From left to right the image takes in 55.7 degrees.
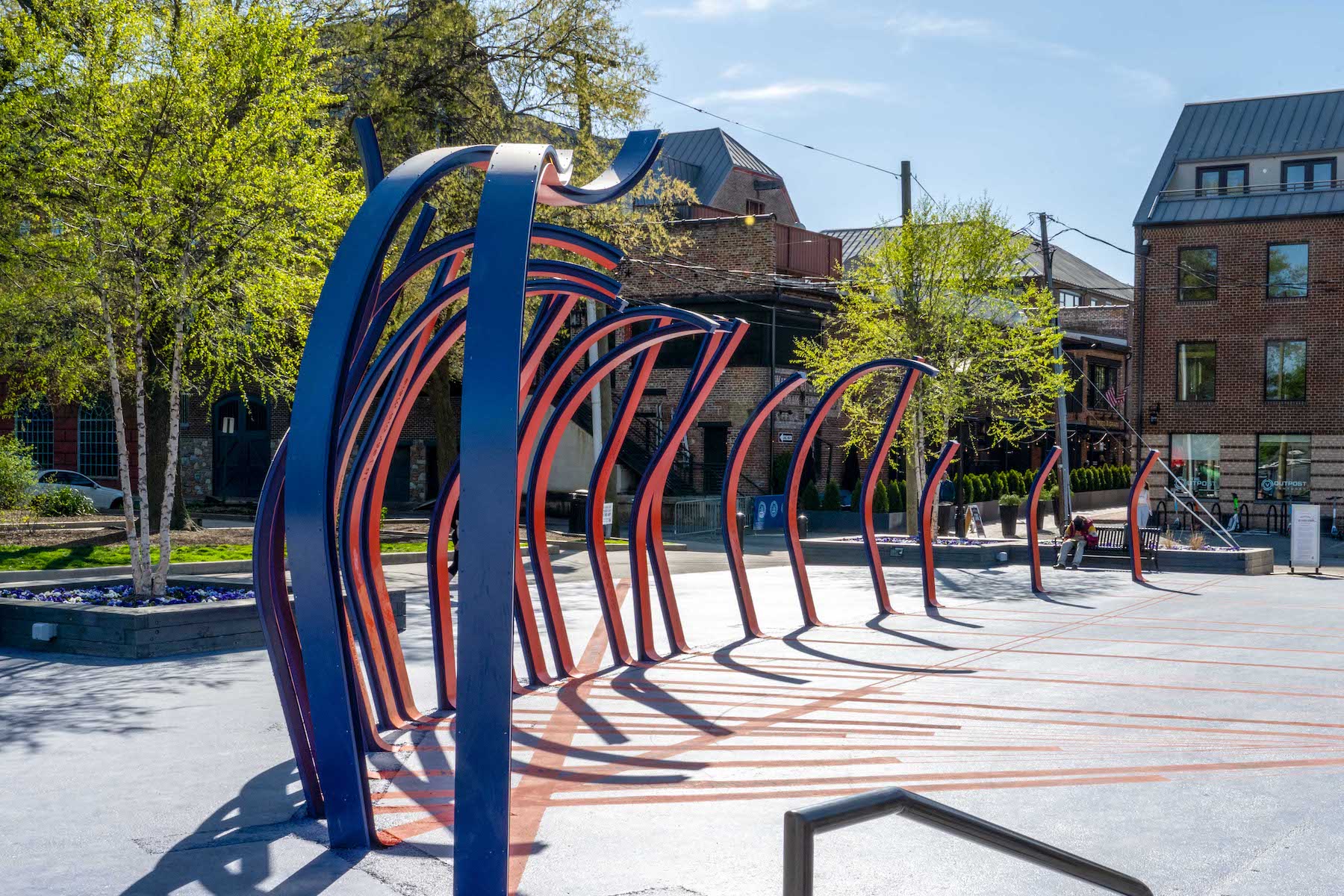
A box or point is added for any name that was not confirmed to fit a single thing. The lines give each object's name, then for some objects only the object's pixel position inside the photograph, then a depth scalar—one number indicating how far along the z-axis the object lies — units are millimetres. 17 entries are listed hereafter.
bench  21531
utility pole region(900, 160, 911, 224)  26219
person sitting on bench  21516
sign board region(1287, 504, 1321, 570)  21875
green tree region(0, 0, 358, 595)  12086
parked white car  32688
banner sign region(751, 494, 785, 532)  21750
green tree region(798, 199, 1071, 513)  24344
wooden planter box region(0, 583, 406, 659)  11359
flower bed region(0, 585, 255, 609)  12578
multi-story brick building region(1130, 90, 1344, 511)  33938
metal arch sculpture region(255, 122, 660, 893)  5105
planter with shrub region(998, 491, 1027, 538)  29484
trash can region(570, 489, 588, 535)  29281
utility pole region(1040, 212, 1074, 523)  28797
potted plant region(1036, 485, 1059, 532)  34469
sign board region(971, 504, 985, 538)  30188
